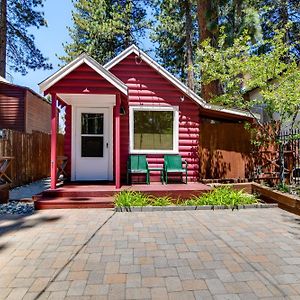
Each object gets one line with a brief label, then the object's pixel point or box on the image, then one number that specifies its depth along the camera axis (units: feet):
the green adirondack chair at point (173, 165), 25.54
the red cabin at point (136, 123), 26.99
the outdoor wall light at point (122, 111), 27.03
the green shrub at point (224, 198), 20.54
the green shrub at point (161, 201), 20.51
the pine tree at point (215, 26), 36.29
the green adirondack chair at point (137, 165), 25.39
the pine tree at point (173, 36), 52.44
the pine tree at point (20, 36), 58.13
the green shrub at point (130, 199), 19.74
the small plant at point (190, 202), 20.77
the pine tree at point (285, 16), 53.06
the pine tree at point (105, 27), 59.06
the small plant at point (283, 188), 21.86
